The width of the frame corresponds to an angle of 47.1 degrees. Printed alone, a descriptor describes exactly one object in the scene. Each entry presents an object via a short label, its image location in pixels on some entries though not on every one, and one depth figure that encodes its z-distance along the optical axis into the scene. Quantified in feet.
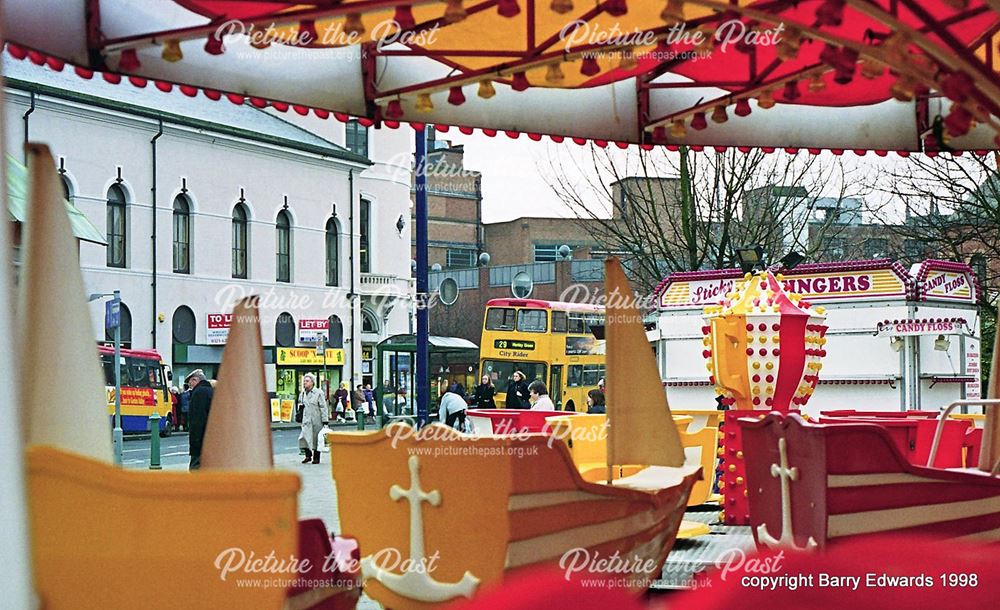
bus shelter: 135.65
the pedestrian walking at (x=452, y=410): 62.60
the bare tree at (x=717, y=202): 95.20
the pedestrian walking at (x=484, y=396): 76.89
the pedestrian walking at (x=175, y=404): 122.72
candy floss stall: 61.00
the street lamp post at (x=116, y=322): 71.26
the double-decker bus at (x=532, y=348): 120.57
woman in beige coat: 70.64
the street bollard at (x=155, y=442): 70.23
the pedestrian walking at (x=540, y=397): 52.13
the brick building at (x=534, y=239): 225.35
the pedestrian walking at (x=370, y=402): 132.22
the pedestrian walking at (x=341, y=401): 129.88
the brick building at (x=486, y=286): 197.67
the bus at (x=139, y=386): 114.11
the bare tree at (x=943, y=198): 79.25
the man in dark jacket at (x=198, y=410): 43.78
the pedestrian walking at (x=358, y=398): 108.27
